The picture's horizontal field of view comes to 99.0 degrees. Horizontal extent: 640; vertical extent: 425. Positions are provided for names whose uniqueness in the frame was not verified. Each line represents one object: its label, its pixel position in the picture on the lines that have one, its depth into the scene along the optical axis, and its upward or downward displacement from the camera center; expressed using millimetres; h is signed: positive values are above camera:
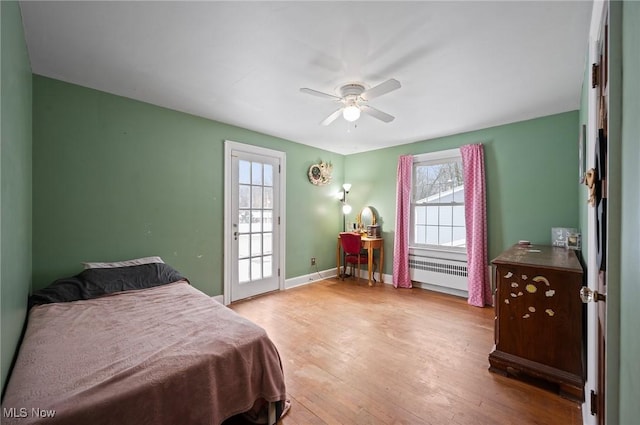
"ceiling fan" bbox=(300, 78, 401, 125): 2207 +1001
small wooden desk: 4641 -593
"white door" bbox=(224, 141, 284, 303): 3709 -125
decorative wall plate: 4793 +708
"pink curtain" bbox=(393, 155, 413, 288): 4457 -188
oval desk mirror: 5000 -101
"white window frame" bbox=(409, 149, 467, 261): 4027 -526
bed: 1084 -723
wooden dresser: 1876 -798
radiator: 3957 -902
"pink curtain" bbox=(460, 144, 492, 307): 3645 -267
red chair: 4645 -631
